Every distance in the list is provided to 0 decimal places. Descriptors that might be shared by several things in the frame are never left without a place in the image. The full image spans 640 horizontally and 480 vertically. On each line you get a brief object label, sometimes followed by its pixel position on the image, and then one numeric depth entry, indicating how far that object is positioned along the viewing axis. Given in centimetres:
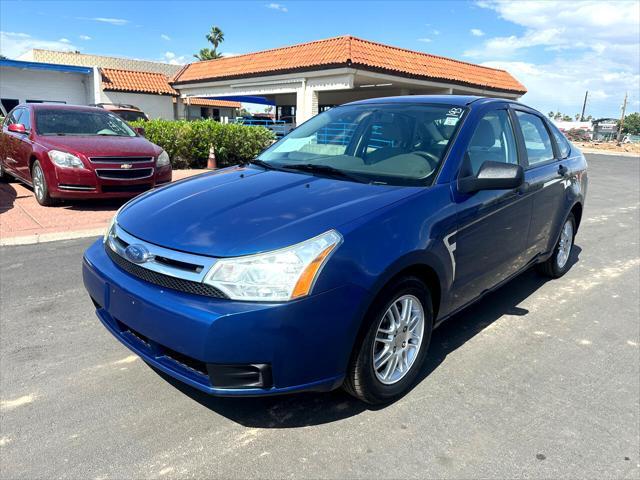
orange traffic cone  1290
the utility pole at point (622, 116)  5053
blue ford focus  219
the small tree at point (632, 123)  8986
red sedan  721
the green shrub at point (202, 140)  1272
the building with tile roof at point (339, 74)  1677
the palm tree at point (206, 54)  6569
